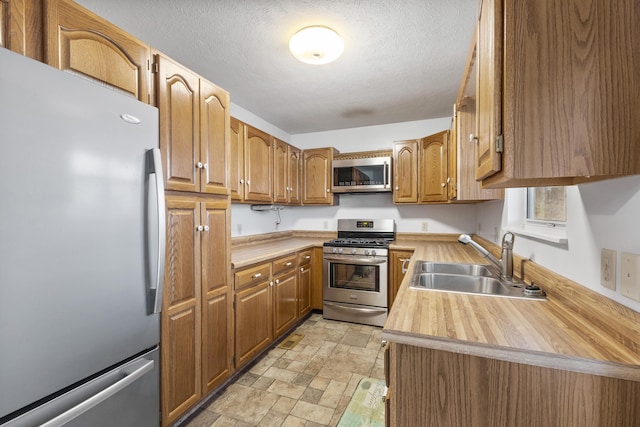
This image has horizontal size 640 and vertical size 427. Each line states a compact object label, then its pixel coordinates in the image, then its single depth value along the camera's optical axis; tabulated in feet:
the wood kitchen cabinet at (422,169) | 9.96
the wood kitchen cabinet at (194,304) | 4.84
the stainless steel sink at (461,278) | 4.75
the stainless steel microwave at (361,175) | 11.05
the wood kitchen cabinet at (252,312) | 6.77
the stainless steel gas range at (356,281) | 9.86
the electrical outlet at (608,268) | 2.75
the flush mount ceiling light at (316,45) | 5.65
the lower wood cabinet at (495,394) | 2.37
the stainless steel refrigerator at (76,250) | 2.75
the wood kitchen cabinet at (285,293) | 8.47
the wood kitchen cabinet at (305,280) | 10.00
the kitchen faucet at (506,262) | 4.97
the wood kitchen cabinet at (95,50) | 3.39
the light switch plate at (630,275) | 2.42
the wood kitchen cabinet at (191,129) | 4.81
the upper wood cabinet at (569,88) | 2.27
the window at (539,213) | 4.18
